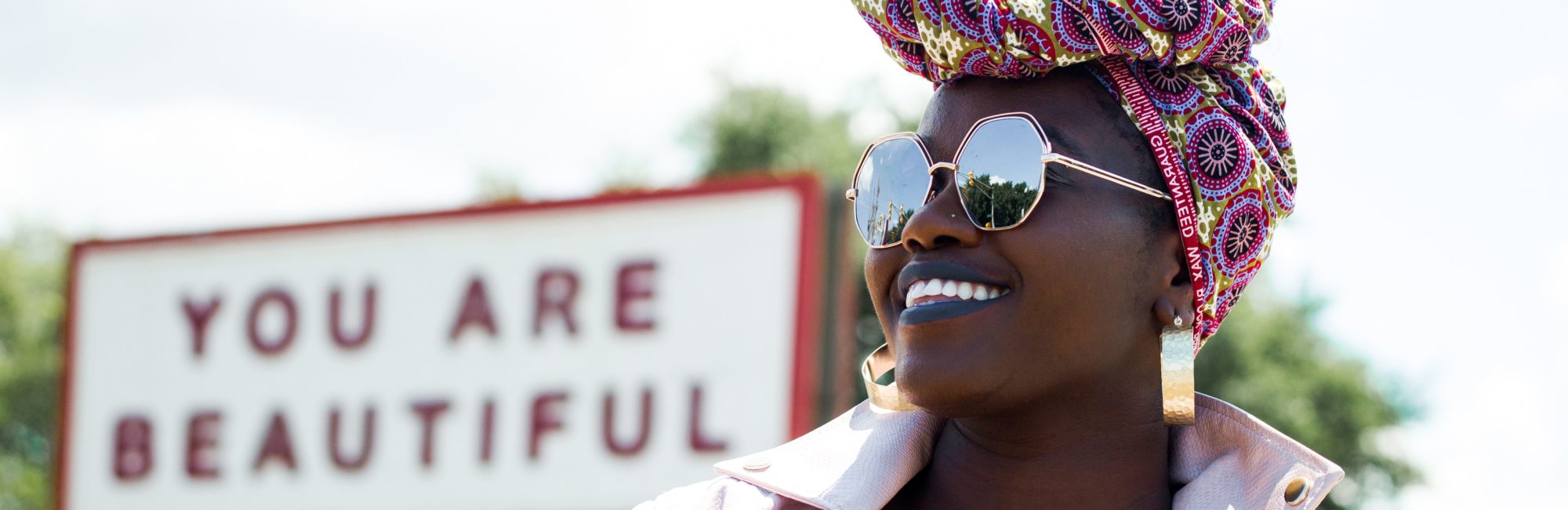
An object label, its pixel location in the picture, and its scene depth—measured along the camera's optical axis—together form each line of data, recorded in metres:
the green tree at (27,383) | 26.50
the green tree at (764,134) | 24.27
